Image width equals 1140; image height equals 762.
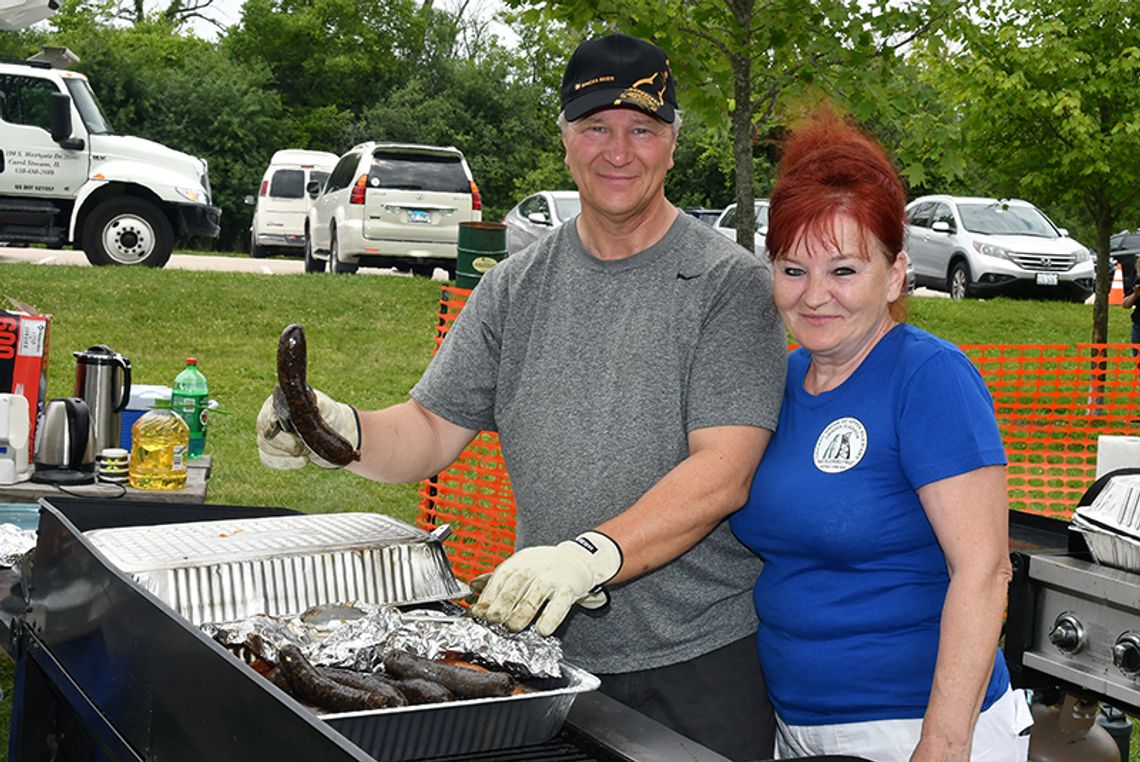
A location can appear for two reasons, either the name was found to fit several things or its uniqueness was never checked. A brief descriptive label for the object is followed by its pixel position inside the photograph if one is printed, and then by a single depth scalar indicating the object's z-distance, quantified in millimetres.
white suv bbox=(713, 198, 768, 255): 21359
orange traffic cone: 21328
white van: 25047
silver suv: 19031
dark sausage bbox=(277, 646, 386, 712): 2006
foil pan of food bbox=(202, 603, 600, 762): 2010
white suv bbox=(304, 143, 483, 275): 16359
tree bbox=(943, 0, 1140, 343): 11633
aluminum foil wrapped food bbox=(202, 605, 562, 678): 2255
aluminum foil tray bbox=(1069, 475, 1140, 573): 3088
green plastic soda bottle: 5199
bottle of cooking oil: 4664
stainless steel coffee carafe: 4914
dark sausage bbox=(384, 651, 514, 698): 2096
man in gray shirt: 2631
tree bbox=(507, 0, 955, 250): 7133
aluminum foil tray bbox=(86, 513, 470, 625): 2580
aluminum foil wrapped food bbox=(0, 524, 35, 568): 3621
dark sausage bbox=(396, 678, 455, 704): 2047
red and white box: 4777
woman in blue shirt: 2250
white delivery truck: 14922
